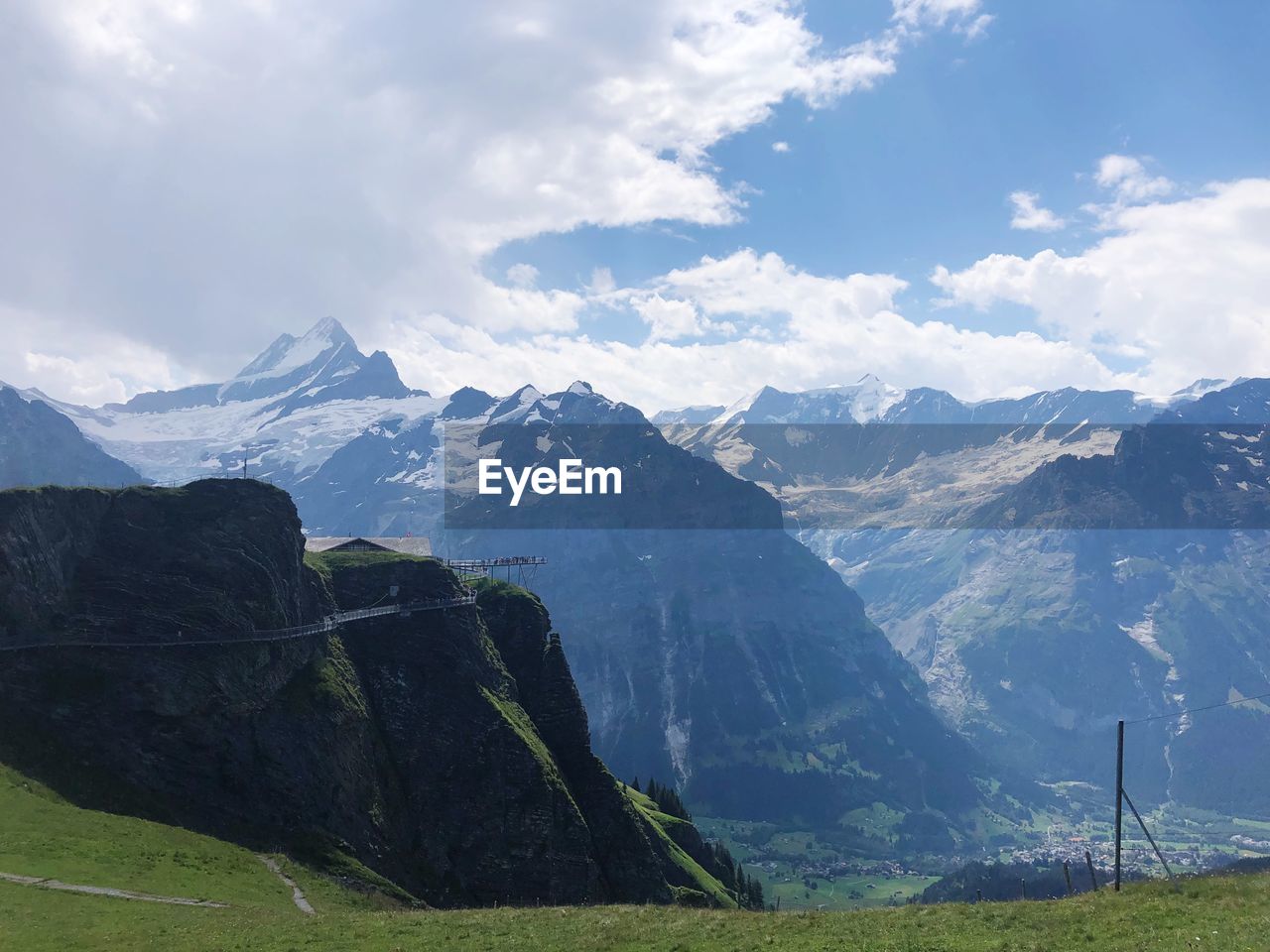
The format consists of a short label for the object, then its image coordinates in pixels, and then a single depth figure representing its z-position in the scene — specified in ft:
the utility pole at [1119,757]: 195.43
